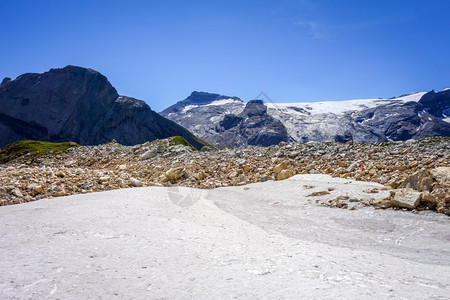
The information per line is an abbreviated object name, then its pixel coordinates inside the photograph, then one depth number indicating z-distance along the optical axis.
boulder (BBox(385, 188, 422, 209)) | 10.91
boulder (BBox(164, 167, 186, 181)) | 19.67
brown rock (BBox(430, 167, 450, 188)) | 11.32
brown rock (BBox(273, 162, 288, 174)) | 19.20
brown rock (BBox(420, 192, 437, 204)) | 10.75
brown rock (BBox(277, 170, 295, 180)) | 18.27
